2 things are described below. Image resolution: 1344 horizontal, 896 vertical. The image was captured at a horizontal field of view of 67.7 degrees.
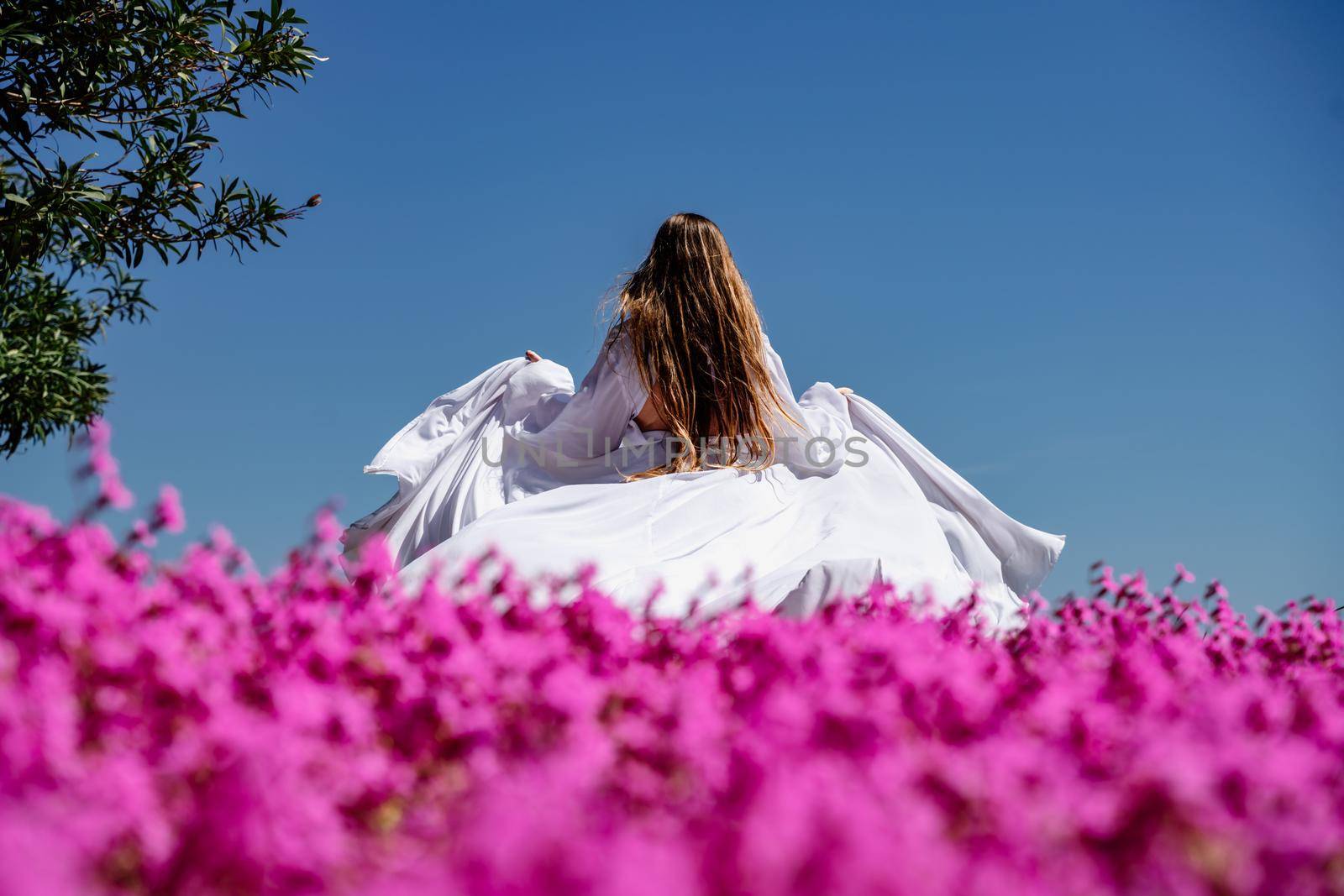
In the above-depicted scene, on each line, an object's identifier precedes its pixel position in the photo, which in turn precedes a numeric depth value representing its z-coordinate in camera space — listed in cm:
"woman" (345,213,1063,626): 568
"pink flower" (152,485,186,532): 277
